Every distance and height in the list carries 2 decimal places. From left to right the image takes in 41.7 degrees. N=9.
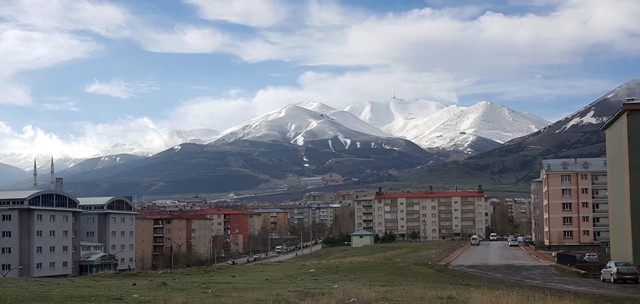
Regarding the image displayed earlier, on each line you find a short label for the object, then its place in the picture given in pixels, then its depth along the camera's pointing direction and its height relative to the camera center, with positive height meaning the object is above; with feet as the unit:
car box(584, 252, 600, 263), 225.02 -17.07
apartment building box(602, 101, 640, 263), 195.21 +3.96
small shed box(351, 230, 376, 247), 465.06 -21.45
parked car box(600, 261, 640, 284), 149.79 -13.60
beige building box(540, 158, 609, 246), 335.88 -3.01
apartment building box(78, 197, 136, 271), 362.53 -9.48
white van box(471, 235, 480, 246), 406.04 -20.88
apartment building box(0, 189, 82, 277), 297.33 -10.43
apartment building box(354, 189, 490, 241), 569.23 -10.46
